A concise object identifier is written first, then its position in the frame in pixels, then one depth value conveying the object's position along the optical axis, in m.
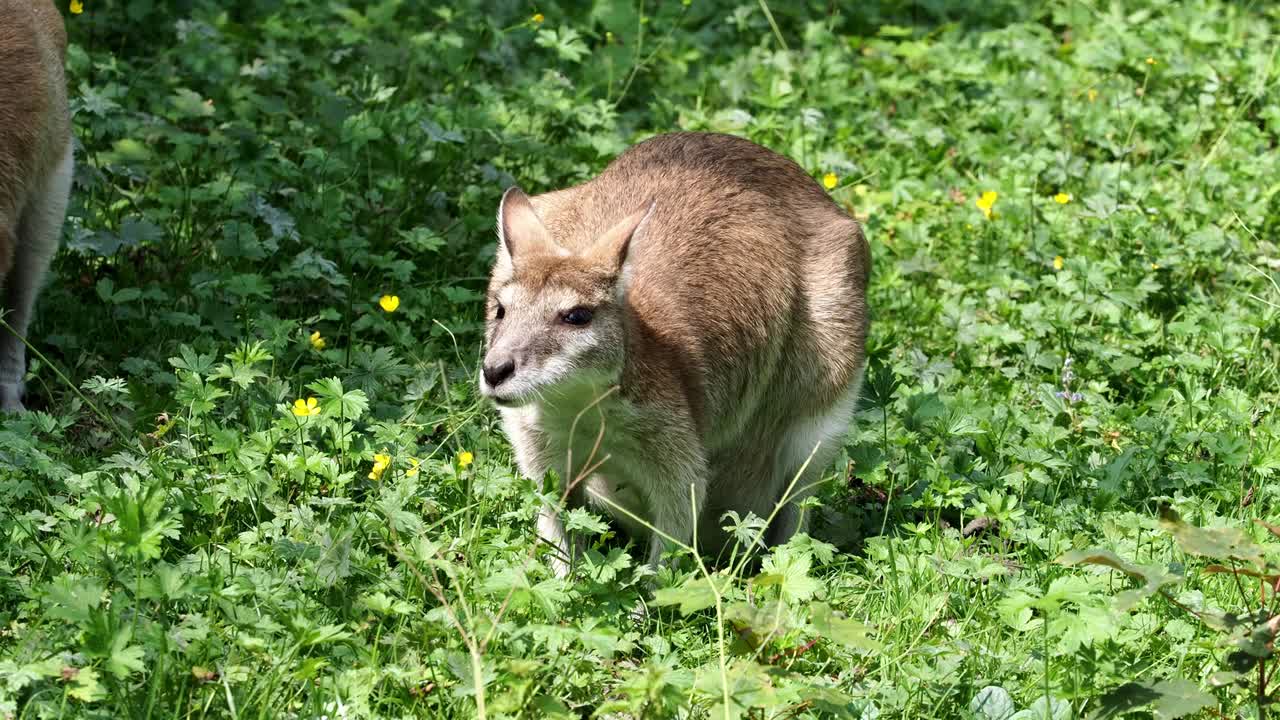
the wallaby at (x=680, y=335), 8.83
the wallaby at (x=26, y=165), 10.30
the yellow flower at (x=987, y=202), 13.81
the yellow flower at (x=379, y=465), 9.17
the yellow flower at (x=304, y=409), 9.41
